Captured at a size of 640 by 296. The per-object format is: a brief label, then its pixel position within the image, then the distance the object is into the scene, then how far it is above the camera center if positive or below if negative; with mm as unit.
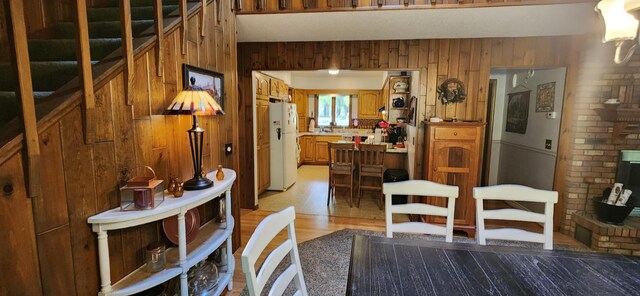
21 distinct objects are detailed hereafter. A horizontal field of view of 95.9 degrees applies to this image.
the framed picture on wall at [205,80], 2041 +264
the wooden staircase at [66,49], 1522 +438
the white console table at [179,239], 1404 -843
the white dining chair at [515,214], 1686 -570
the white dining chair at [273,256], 969 -554
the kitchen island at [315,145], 7656 -798
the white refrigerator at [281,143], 4973 -497
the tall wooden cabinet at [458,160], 3250 -486
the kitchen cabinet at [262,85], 4469 +483
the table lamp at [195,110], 1710 +26
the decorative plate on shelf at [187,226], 1875 -743
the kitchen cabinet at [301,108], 7898 +205
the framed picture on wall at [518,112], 4141 +84
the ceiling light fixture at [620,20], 1236 +435
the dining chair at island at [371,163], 4180 -696
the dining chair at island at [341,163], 4305 -719
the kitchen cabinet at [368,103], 7777 +350
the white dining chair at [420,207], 1747 -560
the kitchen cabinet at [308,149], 7742 -897
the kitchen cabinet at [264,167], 4617 -864
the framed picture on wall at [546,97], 3580 +270
